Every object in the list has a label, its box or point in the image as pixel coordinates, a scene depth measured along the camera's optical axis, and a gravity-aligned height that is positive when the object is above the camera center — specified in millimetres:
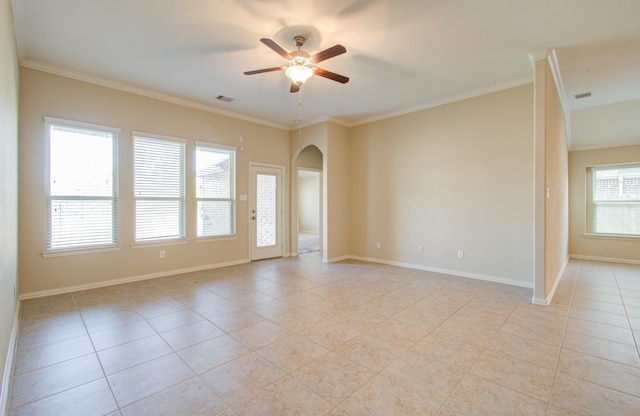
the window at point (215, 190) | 5364 +360
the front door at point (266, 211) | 6184 -57
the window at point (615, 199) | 6168 +159
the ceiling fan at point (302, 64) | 2859 +1507
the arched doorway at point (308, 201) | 7018 +283
